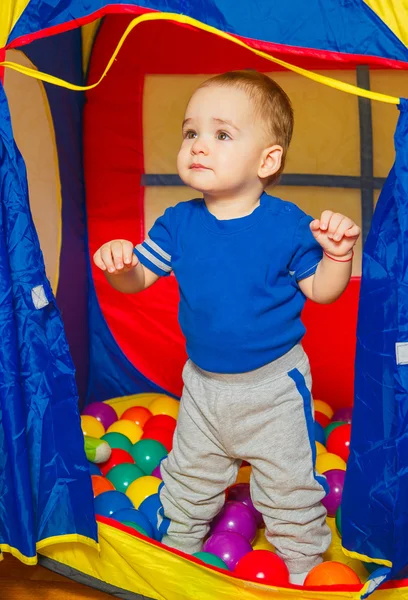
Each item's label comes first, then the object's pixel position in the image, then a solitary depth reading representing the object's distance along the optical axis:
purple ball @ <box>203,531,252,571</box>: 1.55
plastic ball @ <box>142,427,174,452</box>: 1.97
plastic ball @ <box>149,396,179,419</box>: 2.10
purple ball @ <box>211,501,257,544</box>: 1.64
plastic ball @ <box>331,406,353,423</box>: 2.06
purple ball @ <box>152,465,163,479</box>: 1.82
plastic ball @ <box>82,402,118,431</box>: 2.08
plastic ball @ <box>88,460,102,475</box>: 1.84
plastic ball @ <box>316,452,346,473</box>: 1.83
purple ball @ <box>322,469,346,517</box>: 1.73
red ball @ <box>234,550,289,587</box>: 1.44
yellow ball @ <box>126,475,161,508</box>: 1.73
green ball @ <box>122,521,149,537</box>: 1.58
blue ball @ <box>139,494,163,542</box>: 1.64
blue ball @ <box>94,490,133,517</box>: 1.66
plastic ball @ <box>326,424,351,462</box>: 1.90
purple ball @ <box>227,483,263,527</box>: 1.72
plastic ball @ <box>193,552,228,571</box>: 1.51
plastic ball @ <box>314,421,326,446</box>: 1.98
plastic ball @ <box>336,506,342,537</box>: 1.61
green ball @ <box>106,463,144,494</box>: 1.81
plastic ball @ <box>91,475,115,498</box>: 1.74
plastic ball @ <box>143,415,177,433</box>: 2.01
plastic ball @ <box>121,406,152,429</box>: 2.08
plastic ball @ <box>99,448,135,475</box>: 1.89
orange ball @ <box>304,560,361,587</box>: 1.41
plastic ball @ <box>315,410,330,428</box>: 2.06
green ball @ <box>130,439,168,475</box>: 1.89
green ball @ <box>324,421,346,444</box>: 2.00
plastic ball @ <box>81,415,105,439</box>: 1.97
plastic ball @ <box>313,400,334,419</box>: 2.10
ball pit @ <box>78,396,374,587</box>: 1.47
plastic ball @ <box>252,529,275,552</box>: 1.65
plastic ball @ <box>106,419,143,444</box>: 2.03
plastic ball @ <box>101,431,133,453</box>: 1.95
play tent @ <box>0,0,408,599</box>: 1.20
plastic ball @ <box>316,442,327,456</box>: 1.90
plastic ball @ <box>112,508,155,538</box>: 1.60
